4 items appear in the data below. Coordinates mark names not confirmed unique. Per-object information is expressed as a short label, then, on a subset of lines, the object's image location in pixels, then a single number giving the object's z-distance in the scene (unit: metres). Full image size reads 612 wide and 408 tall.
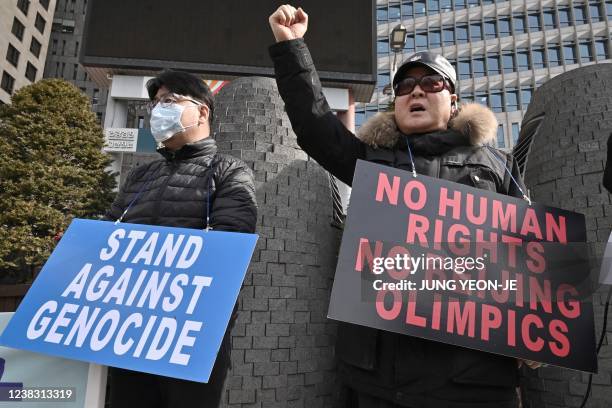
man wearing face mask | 1.71
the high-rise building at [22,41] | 31.88
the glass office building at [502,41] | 33.06
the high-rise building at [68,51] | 45.53
